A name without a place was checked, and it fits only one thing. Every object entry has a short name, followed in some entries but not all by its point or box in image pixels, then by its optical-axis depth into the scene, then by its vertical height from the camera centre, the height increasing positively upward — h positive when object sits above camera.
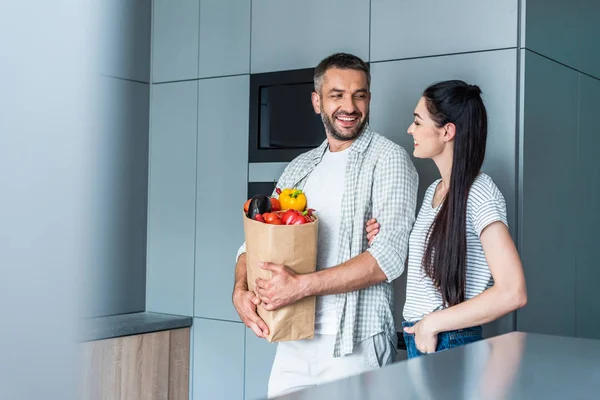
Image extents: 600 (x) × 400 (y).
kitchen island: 0.69 -0.19
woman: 1.65 -0.08
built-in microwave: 2.87 +0.37
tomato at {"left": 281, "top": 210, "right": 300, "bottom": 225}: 1.94 -0.03
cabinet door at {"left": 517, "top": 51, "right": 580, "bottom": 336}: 2.38 +0.05
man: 1.97 -0.13
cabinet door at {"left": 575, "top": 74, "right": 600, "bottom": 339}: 2.72 -0.01
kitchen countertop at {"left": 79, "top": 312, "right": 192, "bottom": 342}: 2.93 -0.53
